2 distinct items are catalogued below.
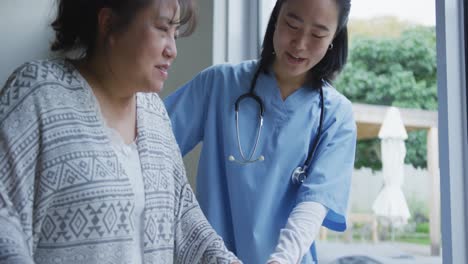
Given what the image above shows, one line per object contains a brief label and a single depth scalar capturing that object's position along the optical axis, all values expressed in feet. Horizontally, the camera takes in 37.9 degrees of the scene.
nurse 5.15
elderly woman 3.68
